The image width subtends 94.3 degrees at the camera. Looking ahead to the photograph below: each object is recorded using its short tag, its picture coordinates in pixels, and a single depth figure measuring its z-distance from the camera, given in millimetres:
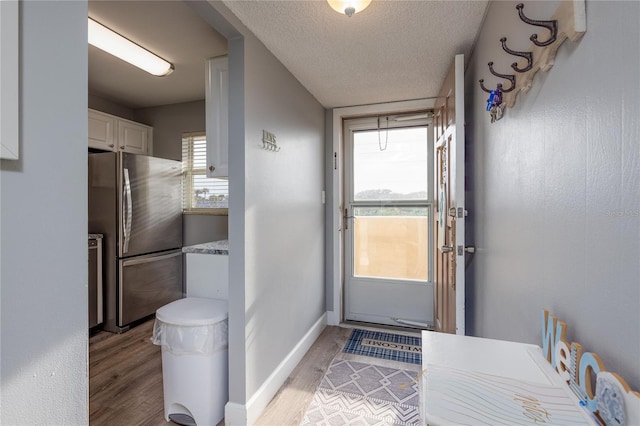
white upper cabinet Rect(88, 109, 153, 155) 2883
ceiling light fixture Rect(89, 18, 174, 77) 1877
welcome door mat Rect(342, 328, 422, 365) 2395
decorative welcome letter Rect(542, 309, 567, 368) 697
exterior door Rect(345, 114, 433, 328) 2875
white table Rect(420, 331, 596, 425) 690
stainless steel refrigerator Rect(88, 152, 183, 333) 2791
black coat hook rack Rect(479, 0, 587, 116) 646
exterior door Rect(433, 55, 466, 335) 1588
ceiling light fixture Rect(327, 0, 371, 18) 1253
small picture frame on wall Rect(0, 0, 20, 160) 564
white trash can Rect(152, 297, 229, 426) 1570
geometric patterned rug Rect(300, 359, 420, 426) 1682
